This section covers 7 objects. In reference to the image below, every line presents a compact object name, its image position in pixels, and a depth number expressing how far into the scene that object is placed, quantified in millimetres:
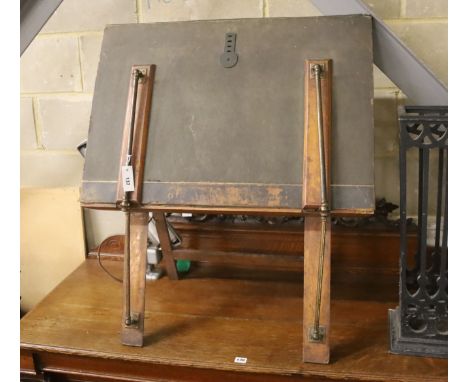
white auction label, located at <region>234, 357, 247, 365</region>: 1172
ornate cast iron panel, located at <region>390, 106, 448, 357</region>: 1133
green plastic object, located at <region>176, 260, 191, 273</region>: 1658
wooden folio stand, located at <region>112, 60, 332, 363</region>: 1118
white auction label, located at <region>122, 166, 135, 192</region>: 1184
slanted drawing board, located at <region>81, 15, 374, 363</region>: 1132
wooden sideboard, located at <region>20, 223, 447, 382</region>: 1177
